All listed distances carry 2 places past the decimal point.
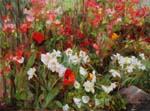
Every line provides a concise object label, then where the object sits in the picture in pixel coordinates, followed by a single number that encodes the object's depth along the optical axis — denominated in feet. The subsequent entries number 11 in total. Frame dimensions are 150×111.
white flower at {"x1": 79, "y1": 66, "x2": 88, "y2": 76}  14.11
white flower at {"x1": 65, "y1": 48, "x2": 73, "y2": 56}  14.87
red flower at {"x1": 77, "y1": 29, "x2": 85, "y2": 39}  17.39
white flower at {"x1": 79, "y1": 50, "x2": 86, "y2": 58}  15.04
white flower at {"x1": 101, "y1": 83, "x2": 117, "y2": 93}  14.02
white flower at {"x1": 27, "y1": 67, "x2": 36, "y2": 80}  13.48
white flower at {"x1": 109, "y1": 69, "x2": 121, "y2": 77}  14.81
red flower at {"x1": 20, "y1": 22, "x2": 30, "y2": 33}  14.26
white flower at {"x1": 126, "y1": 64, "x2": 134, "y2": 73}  15.39
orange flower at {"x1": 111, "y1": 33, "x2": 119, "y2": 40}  18.31
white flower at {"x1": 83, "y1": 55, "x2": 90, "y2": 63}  15.09
